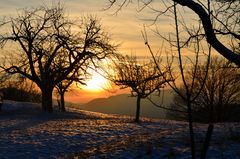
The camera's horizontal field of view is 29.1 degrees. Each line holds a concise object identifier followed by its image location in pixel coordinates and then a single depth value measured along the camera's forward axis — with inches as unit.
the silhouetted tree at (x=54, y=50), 1615.4
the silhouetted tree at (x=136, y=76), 1259.2
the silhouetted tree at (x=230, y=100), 1757.1
